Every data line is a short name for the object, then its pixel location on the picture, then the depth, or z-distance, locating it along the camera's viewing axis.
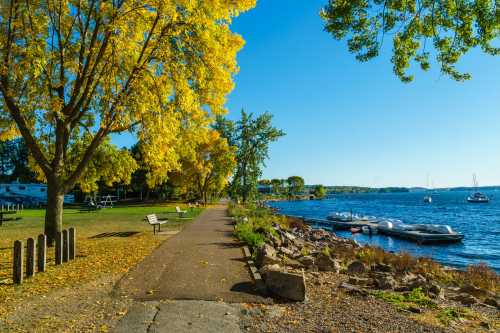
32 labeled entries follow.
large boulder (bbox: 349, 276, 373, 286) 8.53
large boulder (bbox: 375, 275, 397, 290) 8.32
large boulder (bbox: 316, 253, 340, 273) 10.34
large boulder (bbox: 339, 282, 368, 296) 7.33
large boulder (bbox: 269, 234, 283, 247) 14.42
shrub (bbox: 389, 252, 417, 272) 14.37
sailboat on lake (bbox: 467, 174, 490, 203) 125.25
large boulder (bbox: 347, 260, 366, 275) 10.87
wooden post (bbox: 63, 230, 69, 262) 9.98
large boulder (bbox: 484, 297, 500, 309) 8.76
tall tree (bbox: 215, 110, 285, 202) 37.97
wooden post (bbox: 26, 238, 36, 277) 8.07
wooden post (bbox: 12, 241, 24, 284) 7.57
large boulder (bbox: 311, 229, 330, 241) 24.60
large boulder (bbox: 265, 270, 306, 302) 6.71
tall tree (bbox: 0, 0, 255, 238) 10.62
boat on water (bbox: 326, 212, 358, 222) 41.52
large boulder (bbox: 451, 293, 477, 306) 8.30
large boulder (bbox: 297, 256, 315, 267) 10.57
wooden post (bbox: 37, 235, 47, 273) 8.70
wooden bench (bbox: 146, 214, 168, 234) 15.93
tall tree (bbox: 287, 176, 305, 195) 163.38
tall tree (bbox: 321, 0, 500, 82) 6.37
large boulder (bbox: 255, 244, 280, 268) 9.15
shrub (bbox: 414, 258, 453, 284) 13.37
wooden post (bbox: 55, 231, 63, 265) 9.62
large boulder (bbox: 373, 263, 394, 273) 13.12
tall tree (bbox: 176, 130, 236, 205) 45.06
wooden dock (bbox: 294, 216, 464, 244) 29.88
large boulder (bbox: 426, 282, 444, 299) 8.19
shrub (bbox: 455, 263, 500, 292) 12.39
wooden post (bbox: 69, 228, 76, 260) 10.19
